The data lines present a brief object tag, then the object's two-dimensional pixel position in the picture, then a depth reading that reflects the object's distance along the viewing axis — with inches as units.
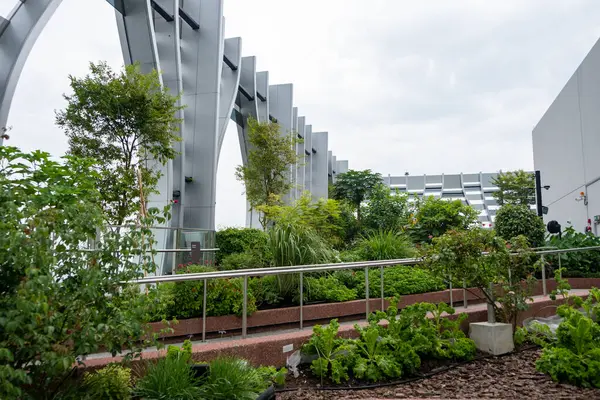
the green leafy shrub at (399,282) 294.4
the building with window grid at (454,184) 1813.5
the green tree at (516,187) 1514.5
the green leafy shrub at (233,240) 536.1
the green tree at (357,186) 818.8
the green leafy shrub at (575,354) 175.7
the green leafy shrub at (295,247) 315.3
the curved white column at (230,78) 777.2
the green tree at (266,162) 826.8
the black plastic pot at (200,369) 161.0
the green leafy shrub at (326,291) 284.5
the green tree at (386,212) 623.5
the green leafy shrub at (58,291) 108.7
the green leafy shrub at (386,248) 390.3
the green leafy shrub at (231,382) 148.8
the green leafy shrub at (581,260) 403.2
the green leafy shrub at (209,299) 242.1
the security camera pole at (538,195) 547.5
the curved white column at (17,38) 404.8
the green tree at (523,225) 451.2
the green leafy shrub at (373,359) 184.4
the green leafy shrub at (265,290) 279.9
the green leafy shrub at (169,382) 144.3
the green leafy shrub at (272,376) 174.2
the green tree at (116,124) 410.9
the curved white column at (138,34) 566.6
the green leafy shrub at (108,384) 139.6
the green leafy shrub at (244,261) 338.0
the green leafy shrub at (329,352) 183.9
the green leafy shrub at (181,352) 160.5
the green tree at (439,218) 537.6
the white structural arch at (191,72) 579.2
